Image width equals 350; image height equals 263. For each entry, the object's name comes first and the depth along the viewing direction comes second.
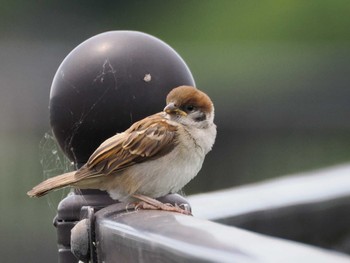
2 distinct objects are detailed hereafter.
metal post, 7.53
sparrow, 7.93
